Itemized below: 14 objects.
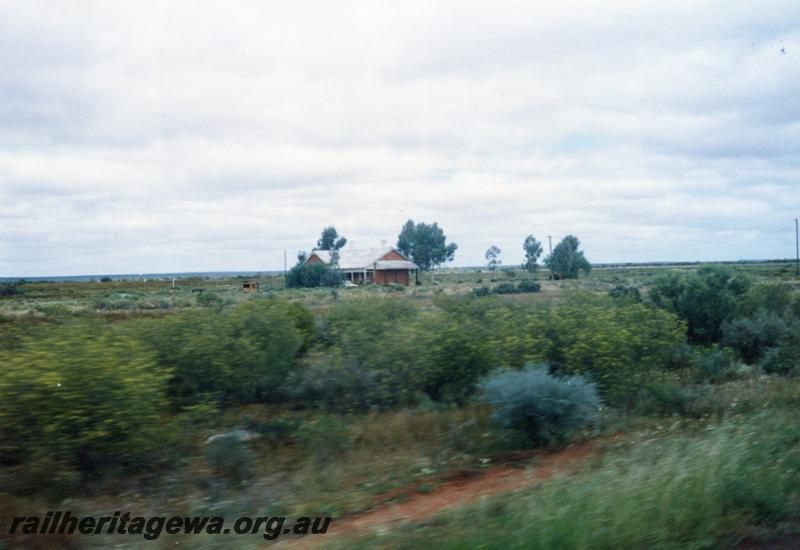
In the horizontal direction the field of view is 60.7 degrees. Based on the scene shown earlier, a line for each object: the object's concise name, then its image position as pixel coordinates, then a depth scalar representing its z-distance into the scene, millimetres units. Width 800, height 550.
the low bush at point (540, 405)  11305
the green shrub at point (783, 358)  18234
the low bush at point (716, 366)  17328
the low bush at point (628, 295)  22714
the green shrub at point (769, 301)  24359
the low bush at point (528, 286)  39688
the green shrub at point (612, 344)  13664
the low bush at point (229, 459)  9359
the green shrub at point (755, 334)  21305
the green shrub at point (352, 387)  13273
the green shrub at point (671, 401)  13500
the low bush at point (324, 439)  10453
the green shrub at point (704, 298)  24078
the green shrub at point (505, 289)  37953
